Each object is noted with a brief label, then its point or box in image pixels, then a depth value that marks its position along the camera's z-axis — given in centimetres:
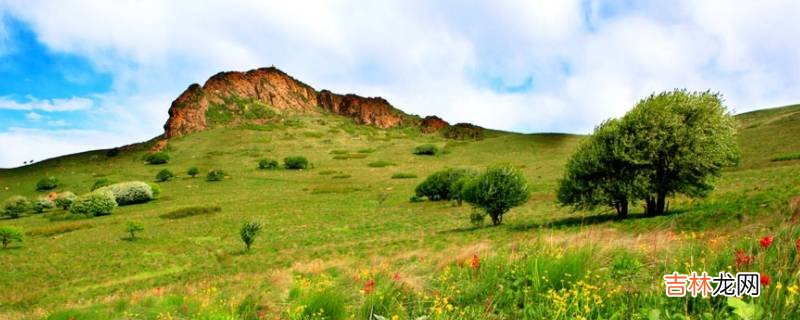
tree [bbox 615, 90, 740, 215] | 2592
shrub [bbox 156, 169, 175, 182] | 8581
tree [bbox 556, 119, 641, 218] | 2755
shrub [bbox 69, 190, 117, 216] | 5816
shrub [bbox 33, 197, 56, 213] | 6594
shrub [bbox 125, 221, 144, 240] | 4128
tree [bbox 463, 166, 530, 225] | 3559
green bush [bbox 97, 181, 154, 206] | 6650
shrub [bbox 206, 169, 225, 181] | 8388
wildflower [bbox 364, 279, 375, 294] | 674
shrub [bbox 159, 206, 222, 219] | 5384
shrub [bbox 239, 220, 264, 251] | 3447
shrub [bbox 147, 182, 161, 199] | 7088
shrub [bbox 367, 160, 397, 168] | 9901
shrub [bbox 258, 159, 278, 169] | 9756
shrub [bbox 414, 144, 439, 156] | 11700
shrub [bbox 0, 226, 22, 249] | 3976
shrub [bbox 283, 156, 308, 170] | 9850
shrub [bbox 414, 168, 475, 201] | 5794
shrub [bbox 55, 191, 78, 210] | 6562
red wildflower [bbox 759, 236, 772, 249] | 537
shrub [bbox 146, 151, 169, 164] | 10844
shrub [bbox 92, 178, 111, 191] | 7450
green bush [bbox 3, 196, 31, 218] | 6330
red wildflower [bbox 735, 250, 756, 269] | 545
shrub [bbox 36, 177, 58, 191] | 8200
